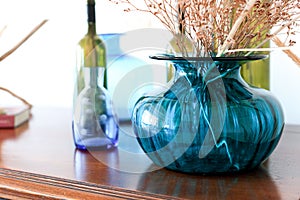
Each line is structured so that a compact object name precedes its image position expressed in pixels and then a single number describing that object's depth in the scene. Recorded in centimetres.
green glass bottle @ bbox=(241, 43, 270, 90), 121
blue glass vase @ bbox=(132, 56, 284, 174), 89
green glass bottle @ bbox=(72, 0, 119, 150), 111
